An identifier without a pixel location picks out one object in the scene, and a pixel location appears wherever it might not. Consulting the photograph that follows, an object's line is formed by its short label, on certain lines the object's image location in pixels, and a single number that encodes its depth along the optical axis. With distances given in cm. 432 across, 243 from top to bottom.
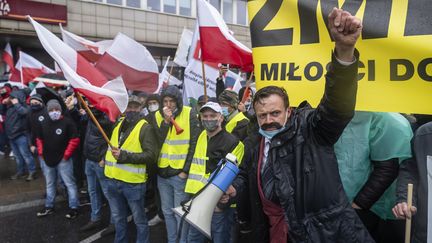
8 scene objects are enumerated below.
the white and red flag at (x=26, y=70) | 965
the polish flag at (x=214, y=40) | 438
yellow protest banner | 200
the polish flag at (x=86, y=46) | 474
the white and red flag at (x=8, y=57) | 995
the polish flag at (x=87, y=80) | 347
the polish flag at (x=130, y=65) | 437
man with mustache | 185
